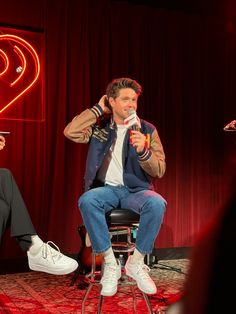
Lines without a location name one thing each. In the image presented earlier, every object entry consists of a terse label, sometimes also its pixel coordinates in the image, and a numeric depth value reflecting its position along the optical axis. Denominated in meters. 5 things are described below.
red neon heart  4.29
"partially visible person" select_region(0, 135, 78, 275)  2.49
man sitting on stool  2.46
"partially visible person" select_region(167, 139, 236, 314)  0.40
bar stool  2.53
